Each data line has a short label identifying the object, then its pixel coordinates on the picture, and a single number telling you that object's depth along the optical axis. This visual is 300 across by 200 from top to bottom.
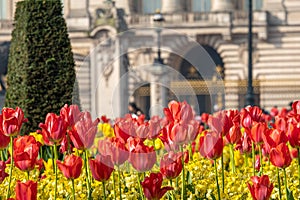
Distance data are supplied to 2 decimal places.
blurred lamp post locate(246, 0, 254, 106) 32.64
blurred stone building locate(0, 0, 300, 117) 49.50
